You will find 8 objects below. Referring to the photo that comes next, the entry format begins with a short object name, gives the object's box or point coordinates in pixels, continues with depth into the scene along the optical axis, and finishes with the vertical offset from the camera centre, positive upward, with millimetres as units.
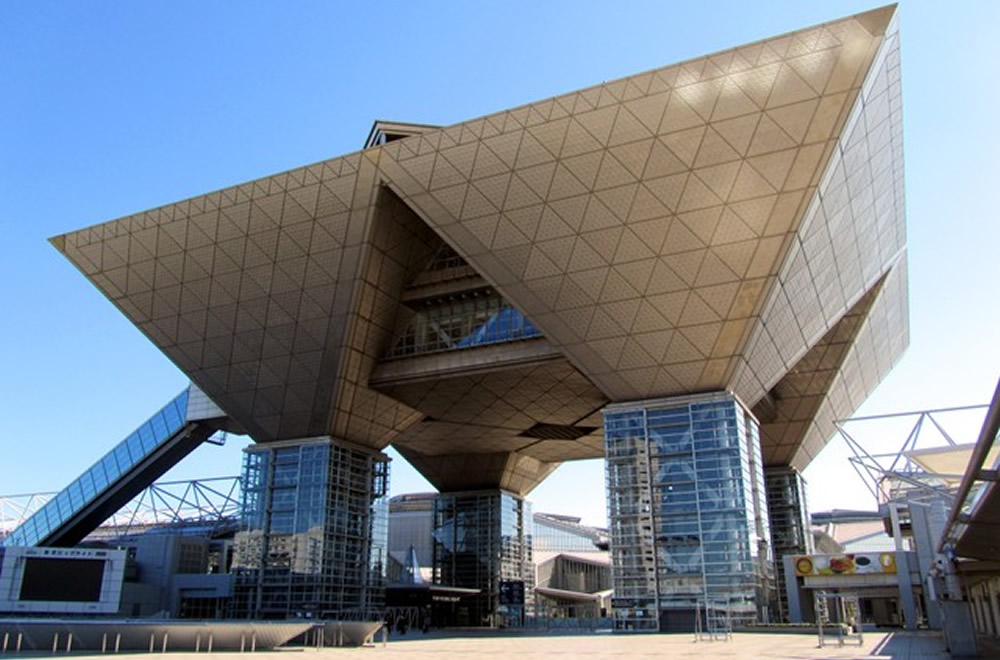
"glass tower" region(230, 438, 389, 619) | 48469 +4225
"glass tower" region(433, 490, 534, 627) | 68312 +4764
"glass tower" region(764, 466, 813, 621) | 59781 +6380
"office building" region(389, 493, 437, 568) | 98000 +8833
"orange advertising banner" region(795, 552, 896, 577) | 51969 +2471
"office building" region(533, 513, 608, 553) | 106312 +8796
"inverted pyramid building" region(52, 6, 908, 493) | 33750 +16622
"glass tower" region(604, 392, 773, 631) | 39656 +4467
